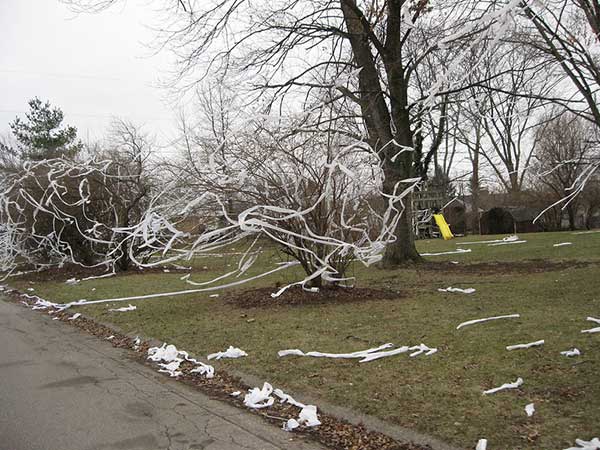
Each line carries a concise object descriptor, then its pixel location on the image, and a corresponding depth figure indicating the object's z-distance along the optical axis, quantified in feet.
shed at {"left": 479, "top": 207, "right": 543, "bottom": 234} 103.12
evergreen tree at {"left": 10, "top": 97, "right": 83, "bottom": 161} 132.42
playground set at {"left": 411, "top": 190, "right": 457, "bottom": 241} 94.58
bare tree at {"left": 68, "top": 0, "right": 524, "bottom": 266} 39.63
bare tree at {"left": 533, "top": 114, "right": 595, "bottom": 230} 87.76
